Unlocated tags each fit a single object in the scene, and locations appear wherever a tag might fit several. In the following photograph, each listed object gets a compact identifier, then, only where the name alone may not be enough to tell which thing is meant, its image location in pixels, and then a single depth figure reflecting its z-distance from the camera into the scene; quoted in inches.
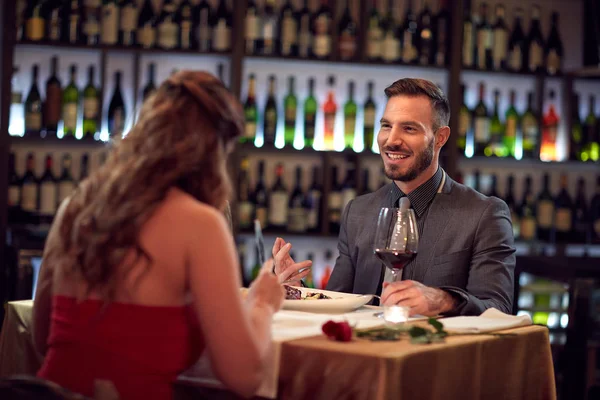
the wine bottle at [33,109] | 157.9
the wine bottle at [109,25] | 157.6
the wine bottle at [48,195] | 157.2
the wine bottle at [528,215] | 169.0
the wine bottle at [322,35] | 160.4
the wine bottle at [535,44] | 170.4
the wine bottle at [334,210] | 163.3
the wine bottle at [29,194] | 156.6
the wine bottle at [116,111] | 160.7
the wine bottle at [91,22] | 158.2
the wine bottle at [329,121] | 166.4
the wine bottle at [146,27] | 158.4
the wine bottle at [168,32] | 158.1
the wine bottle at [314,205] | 163.3
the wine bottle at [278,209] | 162.2
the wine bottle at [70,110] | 159.0
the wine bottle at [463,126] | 166.4
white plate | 71.2
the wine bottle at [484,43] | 167.6
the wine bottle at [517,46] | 169.6
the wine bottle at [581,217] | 171.9
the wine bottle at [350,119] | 168.1
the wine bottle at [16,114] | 157.9
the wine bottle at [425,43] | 164.4
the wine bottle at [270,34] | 160.2
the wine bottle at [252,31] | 159.0
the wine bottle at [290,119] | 165.9
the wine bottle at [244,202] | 160.6
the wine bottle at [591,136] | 176.1
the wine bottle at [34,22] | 157.1
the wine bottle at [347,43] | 162.2
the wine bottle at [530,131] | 170.6
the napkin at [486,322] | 65.0
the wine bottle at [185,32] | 158.9
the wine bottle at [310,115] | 165.5
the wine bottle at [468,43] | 166.6
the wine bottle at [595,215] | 171.6
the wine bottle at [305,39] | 161.2
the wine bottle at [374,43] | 162.9
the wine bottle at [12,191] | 156.5
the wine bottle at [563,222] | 170.6
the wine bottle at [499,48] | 168.7
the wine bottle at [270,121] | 163.8
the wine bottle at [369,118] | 167.9
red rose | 57.6
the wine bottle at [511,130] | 171.5
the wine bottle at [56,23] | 157.8
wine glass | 69.1
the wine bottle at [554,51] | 171.5
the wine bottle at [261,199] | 162.9
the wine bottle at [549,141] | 174.4
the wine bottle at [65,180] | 159.0
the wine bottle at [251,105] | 164.2
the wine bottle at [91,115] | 158.6
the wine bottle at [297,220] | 162.0
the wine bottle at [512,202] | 169.9
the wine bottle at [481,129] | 167.9
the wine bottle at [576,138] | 173.9
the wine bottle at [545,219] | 170.6
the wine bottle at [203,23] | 159.2
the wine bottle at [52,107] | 158.6
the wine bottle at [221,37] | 158.1
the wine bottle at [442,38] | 164.7
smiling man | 85.9
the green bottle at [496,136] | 169.0
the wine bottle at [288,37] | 160.9
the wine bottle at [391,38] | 163.0
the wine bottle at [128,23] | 157.9
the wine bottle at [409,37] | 164.1
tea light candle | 67.8
